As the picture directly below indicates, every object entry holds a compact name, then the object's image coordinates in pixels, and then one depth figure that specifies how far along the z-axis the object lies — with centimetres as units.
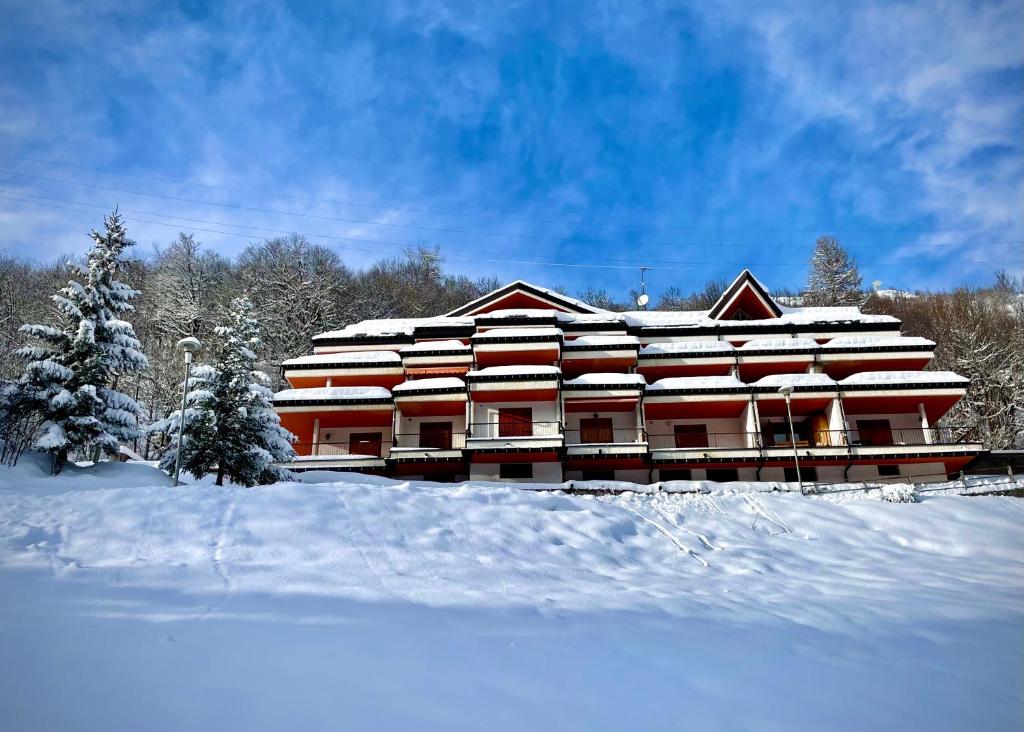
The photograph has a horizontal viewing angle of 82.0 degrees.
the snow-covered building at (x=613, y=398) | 2789
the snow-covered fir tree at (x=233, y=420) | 1884
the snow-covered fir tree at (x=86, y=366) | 1677
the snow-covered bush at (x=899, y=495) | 1869
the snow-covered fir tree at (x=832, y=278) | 5191
